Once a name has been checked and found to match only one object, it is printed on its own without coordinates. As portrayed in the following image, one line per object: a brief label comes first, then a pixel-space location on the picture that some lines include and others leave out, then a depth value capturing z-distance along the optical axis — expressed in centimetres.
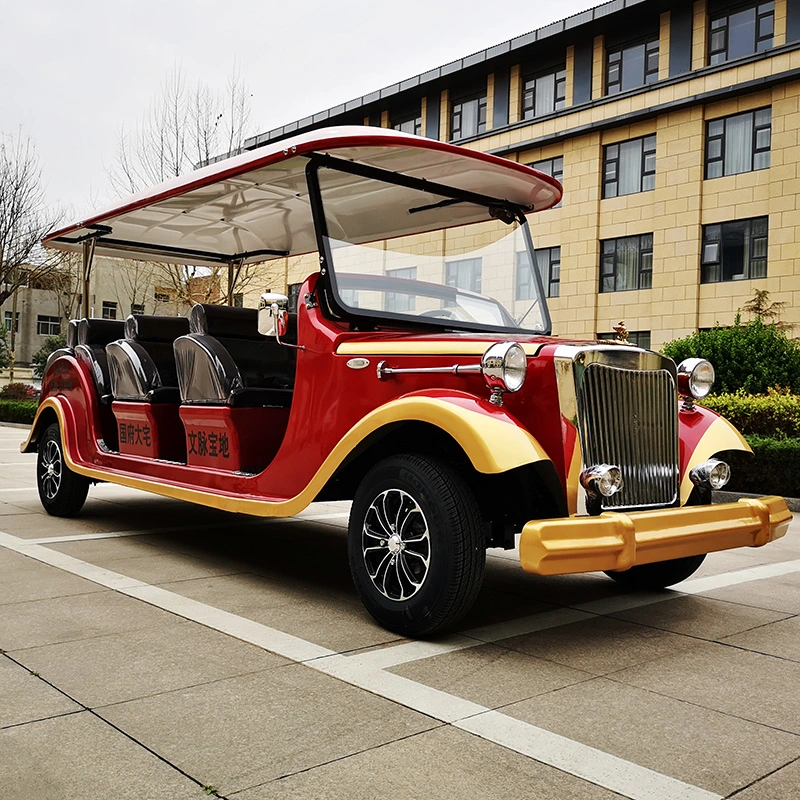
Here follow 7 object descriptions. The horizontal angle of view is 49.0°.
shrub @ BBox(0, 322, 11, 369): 5246
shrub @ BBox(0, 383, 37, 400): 3245
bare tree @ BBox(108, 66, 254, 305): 2058
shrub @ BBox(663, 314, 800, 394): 1418
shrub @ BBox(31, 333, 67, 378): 5280
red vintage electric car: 399
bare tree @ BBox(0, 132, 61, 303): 2778
